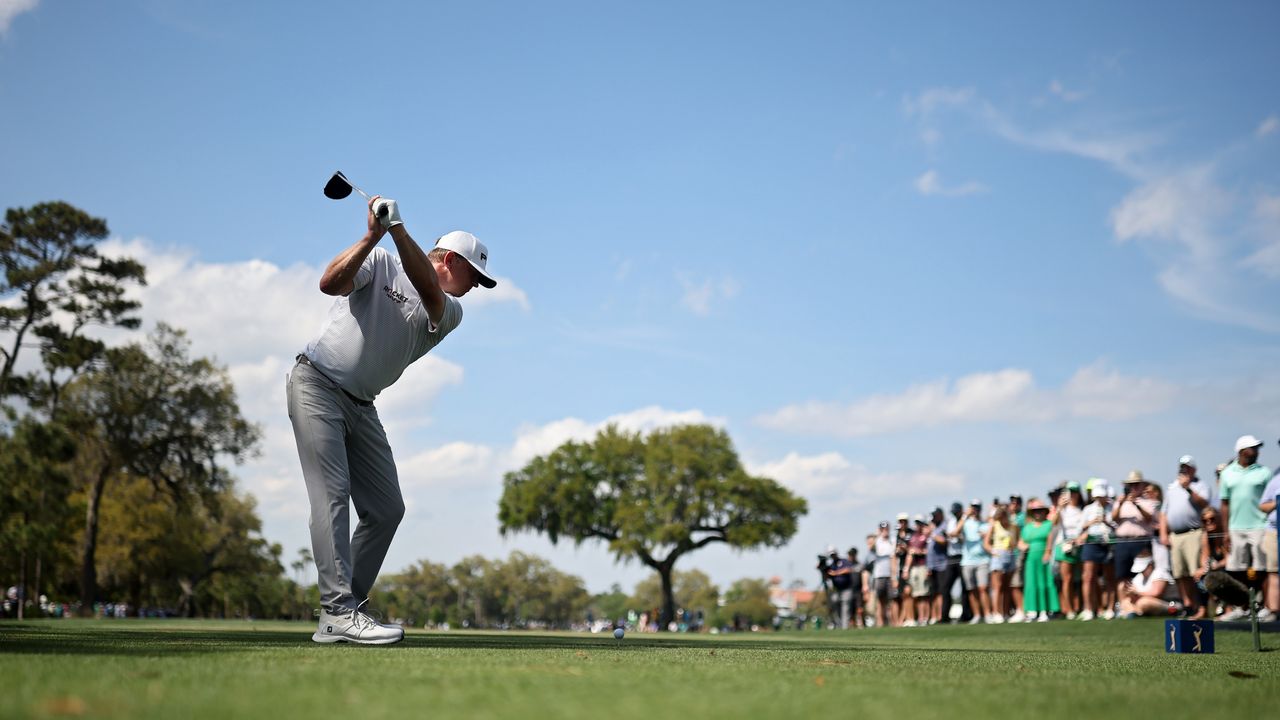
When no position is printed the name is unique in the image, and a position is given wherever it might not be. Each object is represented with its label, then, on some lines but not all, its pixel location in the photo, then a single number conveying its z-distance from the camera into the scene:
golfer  6.13
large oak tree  64.69
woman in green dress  17.66
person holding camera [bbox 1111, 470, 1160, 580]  15.85
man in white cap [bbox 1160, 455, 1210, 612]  14.02
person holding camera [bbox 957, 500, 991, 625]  19.31
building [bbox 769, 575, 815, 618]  186.12
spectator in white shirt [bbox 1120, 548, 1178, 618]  16.08
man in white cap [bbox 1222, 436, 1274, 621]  12.70
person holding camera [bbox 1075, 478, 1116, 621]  16.38
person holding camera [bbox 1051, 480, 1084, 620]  16.80
